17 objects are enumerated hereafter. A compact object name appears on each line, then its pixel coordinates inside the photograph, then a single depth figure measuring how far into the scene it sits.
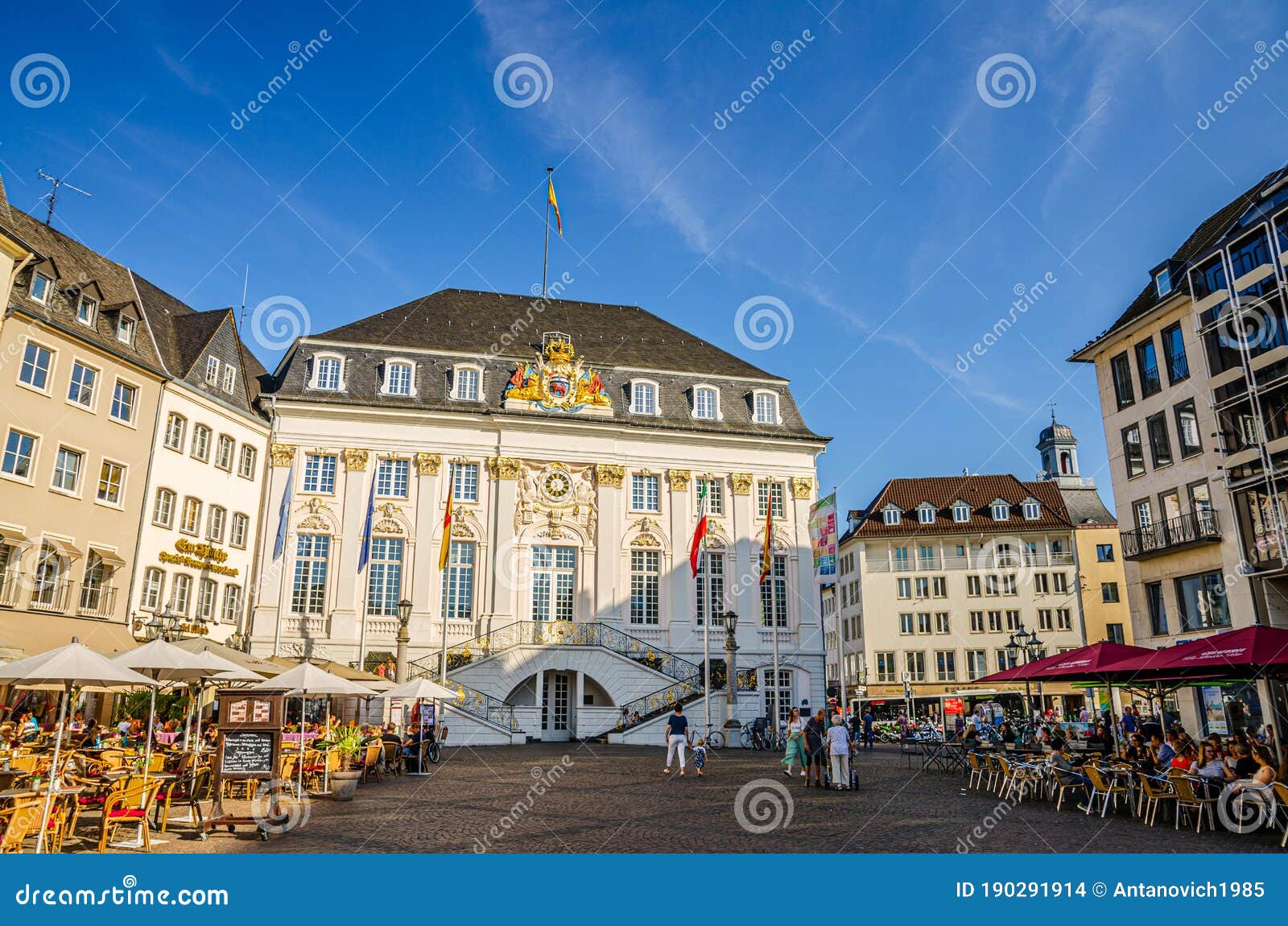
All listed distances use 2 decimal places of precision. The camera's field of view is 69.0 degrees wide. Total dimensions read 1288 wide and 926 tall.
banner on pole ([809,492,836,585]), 32.38
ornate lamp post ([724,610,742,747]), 33.41
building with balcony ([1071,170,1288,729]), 28.45
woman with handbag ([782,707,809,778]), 20.25
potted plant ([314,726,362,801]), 16.22
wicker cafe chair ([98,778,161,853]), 10.49
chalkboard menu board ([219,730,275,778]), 12.63
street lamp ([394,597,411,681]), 32.56
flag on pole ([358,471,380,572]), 33.97
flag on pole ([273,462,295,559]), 33.03
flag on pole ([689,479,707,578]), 33.59
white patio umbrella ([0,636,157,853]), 12.12
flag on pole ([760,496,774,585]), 32.91
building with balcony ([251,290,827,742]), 35.66
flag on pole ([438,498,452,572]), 33.97
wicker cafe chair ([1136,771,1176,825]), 13.67
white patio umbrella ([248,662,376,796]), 16.91
